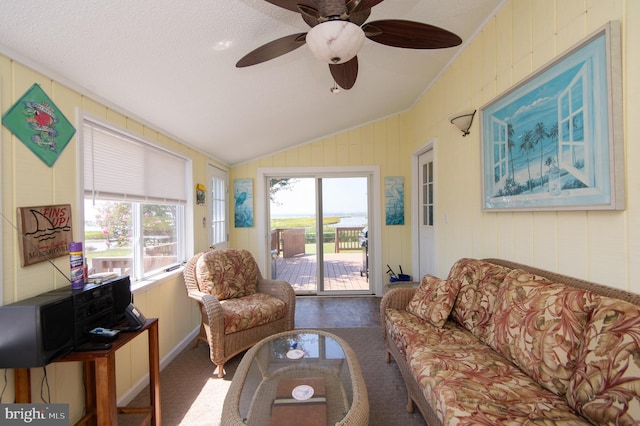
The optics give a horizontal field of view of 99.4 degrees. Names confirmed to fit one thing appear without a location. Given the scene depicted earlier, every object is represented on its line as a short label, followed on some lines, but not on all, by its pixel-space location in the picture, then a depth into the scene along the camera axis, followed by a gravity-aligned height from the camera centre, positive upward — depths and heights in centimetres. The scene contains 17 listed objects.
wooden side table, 123 -74
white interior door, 345 -5
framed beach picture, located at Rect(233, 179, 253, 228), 429 +22
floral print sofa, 96 -68
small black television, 109 -47
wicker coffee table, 122 -92
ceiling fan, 115 +88
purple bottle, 143 -24
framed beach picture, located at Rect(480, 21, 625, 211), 117 +40
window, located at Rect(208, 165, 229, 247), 366 +13
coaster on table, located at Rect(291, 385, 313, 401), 137 -92
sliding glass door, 433 -23
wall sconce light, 227 +77
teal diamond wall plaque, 131 +49
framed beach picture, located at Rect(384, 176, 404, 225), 408 +18
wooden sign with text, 132 -7
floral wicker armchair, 220 -82
